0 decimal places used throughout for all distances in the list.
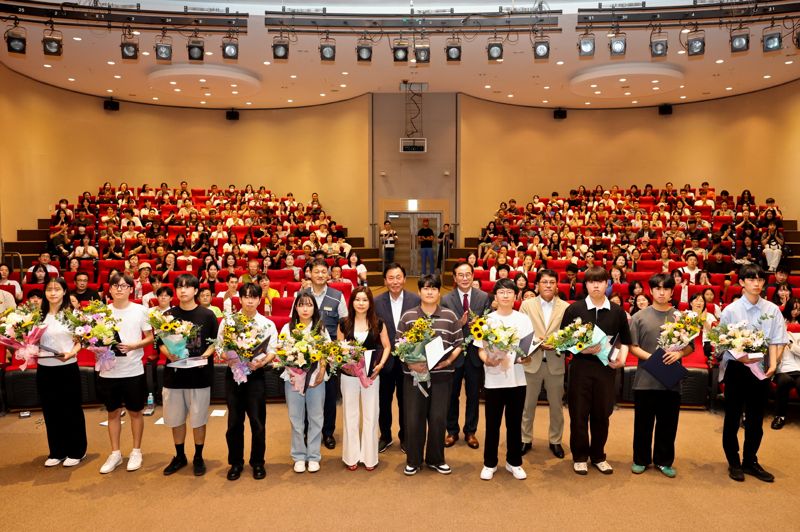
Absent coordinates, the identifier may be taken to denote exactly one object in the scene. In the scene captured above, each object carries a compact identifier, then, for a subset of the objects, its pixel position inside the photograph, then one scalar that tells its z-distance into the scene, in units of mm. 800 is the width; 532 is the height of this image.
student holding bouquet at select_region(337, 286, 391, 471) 4328
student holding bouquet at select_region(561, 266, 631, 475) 4250
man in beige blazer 4789
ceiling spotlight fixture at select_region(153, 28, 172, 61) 10086
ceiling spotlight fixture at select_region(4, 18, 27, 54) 9336
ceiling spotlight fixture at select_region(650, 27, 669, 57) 9891
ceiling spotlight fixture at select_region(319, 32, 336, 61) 10250
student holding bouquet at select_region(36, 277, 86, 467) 4441
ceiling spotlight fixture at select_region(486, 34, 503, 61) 10000
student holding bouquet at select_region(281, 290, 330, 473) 4266
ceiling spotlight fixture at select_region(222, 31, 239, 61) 10203
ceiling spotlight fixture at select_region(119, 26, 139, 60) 9906
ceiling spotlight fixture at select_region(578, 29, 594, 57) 9992
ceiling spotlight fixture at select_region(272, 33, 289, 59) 10070
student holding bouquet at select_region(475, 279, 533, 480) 4121
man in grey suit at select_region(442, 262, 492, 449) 4848
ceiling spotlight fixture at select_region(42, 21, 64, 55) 9541
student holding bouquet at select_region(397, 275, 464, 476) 4211
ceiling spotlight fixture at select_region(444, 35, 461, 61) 10250
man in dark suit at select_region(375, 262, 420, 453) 4621
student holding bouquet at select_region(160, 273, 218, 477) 4215
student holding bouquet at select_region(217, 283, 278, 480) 4227
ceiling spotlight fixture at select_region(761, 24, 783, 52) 9336
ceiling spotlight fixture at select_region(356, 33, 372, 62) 10383
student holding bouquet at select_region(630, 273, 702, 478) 4219
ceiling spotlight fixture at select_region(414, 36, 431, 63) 10266
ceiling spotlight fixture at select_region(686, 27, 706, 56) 9570
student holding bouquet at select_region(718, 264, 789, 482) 4219
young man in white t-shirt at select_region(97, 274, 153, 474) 4281
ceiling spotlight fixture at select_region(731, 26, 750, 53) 9453
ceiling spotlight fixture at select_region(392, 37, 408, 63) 10156
